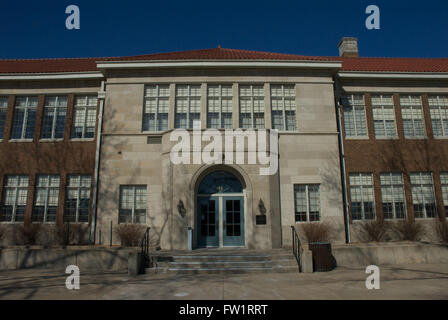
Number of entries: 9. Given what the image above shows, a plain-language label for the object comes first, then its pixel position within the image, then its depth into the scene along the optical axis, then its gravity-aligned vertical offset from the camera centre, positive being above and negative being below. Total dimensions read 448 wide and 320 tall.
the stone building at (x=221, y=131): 14.50 +3.79
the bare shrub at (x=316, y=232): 13.34 -0.62
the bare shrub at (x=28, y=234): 14.06 -0.70
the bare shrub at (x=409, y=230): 14.48 -0.59
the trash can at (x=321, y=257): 10.84 -1.38
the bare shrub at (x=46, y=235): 14.95 -0.81
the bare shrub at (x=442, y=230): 14.77 -0.62
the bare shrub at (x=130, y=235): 13.05 -0.73
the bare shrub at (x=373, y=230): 14.83 -0.63
